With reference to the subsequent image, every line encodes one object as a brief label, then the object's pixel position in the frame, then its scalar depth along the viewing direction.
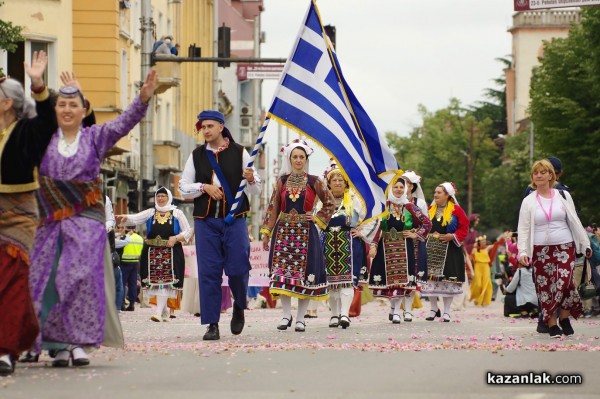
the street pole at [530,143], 106.94
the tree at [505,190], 117.94
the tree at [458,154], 131.38
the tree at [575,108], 55.66
